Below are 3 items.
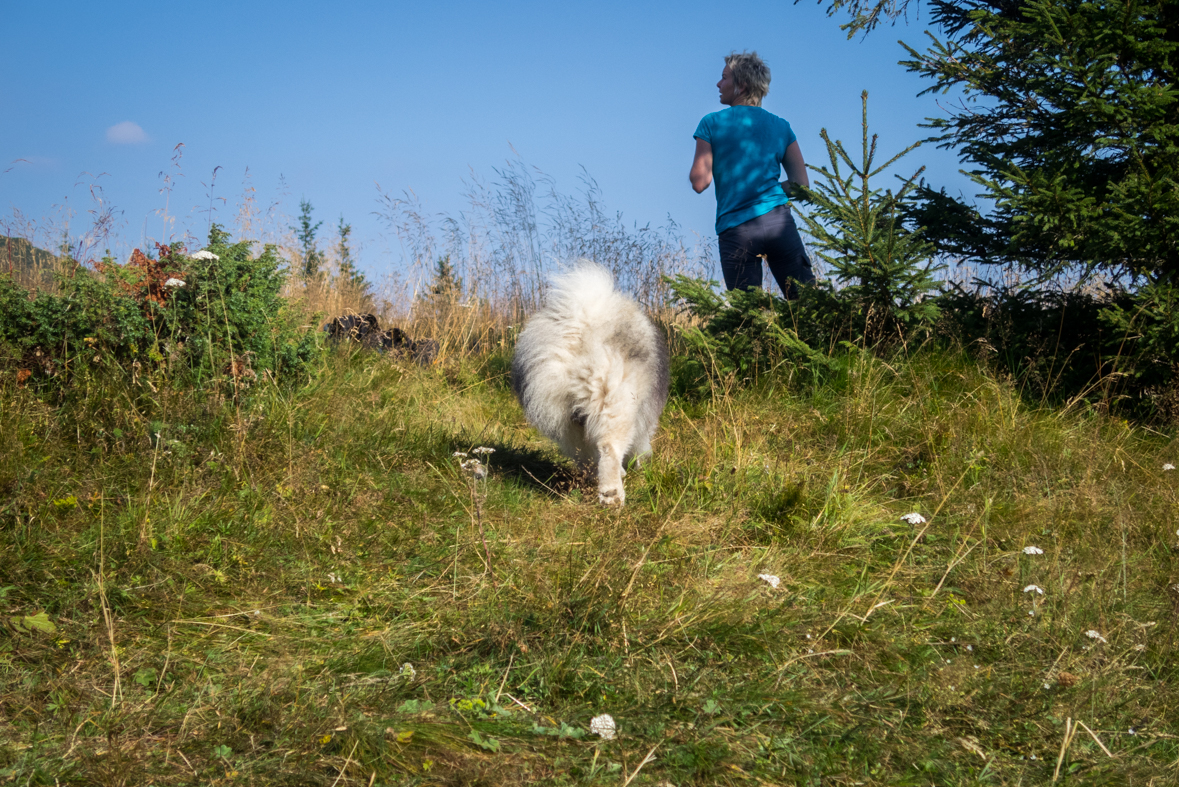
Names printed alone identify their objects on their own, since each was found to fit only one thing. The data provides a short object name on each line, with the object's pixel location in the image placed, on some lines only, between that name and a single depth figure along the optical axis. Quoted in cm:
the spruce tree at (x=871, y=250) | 481
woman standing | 577
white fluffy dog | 387
